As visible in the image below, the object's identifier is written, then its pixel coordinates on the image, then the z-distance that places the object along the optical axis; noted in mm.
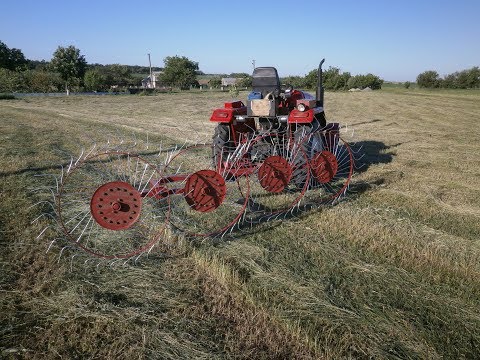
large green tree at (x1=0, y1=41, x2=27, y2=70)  56625
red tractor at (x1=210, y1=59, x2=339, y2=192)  4707
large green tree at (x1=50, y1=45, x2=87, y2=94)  49328
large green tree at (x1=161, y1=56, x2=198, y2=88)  63688
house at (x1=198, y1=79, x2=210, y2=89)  73162
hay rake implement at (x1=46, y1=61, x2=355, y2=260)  3453
